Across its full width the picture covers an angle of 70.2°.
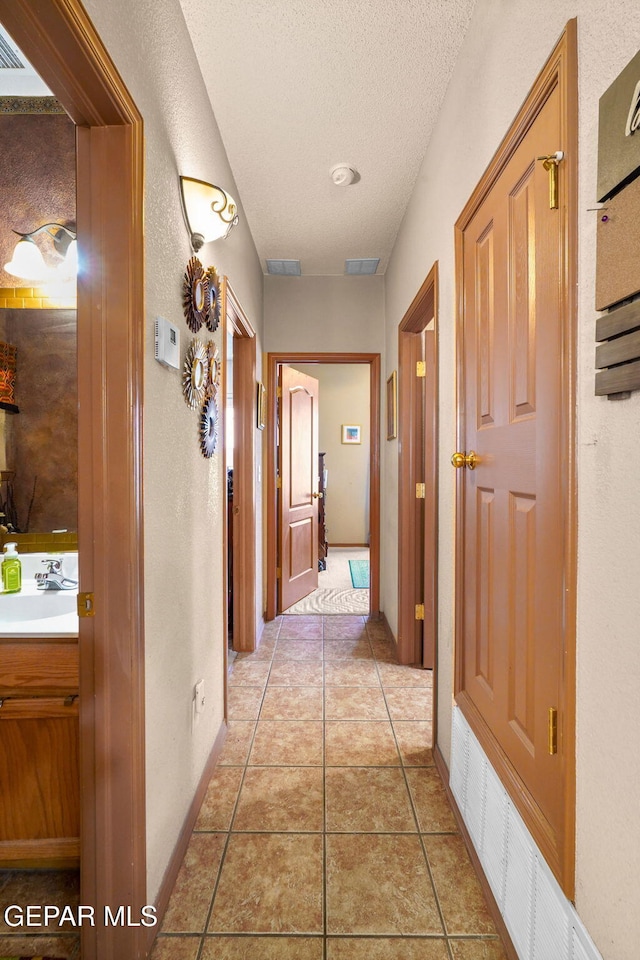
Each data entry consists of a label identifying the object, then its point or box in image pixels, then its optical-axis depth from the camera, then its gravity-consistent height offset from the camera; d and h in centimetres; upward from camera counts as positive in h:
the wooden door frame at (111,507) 106 -9
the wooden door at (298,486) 367 -17
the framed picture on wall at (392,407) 291 +40
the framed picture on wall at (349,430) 679 +55
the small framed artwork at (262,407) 318 +43
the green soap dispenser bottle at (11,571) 149 -34
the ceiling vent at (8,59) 145 +134
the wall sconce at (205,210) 143 +83
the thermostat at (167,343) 122 +35
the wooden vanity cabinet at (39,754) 122 -79
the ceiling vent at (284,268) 322 +145
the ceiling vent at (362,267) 322 +145
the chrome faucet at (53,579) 153 -38
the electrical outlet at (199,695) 160 -81
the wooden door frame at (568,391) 85 +14
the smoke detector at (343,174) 220 +144
